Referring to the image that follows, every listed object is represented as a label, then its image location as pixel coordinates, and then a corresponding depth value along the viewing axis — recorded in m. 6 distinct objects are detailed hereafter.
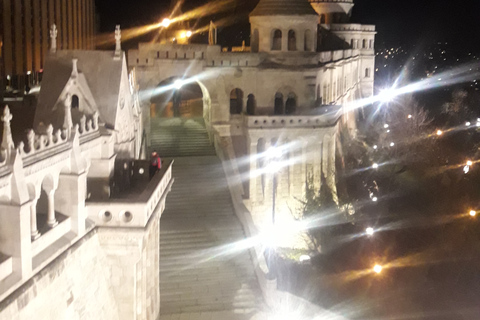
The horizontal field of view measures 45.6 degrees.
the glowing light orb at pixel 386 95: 70.68
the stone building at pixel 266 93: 32.53
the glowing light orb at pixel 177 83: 33.83
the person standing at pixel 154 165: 22.03
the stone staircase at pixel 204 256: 21.39
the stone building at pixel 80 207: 12.65
